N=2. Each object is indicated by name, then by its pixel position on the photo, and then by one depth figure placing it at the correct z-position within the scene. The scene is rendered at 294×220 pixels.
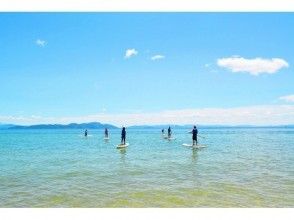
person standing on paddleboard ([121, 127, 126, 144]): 19.24
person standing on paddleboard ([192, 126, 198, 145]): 17.78
